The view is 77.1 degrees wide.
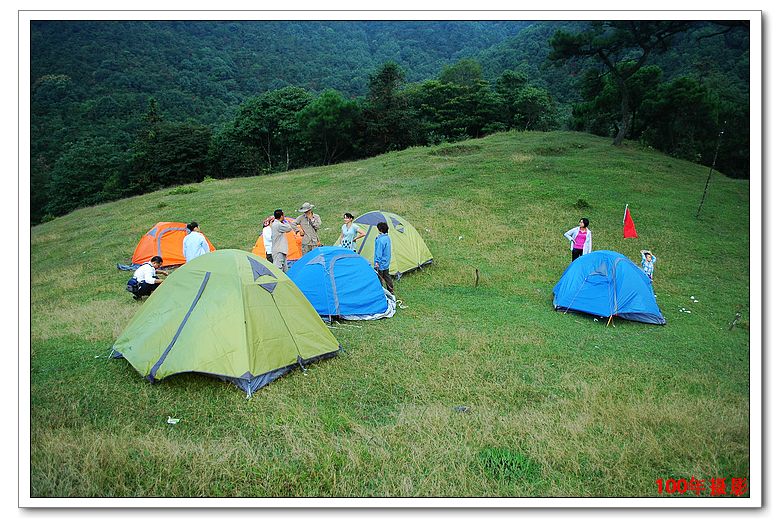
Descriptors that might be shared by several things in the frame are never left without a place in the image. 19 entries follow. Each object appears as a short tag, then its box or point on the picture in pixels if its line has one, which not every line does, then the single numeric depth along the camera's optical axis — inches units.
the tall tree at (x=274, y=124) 1776.6
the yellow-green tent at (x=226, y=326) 240.8
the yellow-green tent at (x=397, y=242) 513.0
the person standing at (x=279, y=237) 420.5
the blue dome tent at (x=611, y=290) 385.1
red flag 478.4
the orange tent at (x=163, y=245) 587.5
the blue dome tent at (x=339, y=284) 368.8
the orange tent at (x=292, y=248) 518.3
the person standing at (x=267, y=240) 432.1
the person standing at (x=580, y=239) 463.5
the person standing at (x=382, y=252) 407.5
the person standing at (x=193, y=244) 433.4
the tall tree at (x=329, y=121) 1659.7
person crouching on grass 403.2
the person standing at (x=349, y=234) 471.5
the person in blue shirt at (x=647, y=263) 450.9
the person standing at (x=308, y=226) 465.7
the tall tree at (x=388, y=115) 1695.4
